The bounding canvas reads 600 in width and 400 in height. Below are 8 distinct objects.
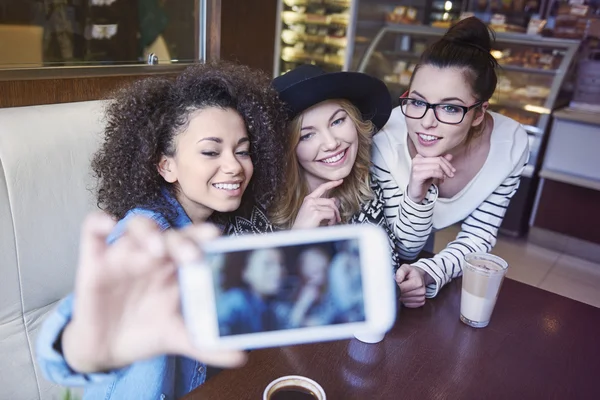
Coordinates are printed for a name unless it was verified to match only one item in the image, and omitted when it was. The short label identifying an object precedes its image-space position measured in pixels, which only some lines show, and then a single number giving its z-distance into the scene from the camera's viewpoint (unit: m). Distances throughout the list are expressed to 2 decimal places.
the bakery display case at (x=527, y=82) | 2.90
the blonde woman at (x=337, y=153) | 1.05
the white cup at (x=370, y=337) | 0.85
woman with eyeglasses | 1.09
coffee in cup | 0.60
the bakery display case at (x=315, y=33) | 3.79
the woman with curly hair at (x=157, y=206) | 0.31
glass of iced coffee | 0.92
